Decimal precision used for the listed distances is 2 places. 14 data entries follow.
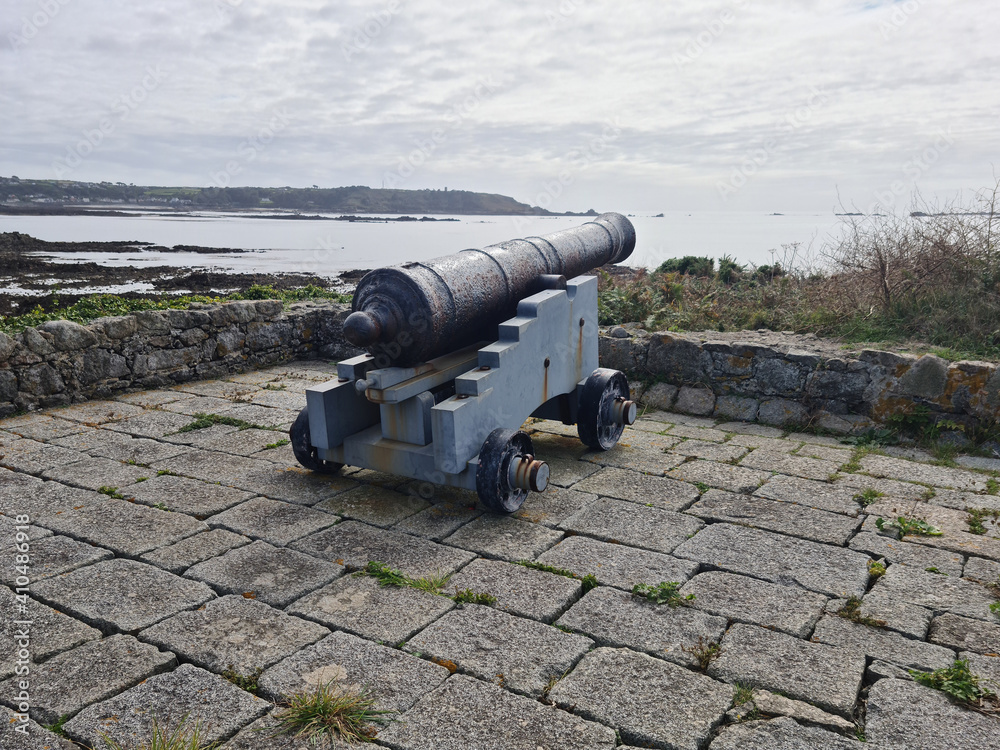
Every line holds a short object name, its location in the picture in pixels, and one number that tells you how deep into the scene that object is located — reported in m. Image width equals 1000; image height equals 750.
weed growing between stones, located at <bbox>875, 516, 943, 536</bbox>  3.79
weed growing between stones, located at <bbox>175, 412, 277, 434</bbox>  5.64
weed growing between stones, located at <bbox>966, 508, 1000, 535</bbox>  3.83
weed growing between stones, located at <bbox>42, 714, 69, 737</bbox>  2.26
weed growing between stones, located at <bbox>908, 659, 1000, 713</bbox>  2.41
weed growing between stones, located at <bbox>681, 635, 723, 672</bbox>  2.66
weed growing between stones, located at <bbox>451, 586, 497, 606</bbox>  3.10
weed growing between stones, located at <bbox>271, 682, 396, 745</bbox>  2.26
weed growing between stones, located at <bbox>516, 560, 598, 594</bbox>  3.25
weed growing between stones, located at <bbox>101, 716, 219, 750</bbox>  2.15
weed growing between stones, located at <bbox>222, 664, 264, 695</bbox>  2.51
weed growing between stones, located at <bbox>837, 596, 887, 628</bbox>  2.93
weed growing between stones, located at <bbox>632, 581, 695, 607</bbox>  3.09
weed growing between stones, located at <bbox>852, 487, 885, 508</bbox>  4.22
